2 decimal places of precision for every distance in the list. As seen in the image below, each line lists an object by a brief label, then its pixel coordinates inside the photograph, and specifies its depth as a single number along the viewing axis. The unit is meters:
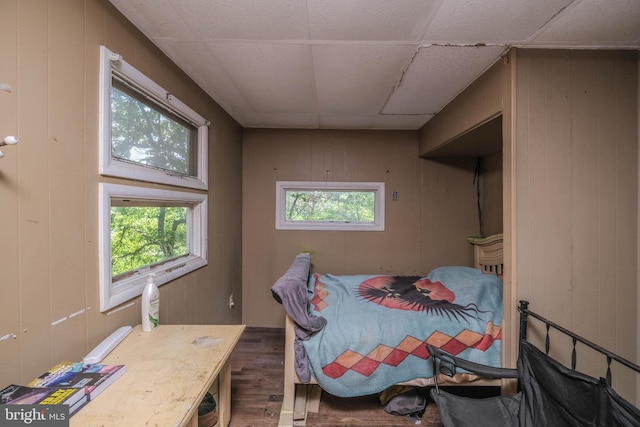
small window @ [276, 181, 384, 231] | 2.99
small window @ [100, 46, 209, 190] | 1.12
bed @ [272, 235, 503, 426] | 1.55
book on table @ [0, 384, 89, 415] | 0.70
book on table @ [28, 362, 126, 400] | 0.80
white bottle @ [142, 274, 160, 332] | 1.25
